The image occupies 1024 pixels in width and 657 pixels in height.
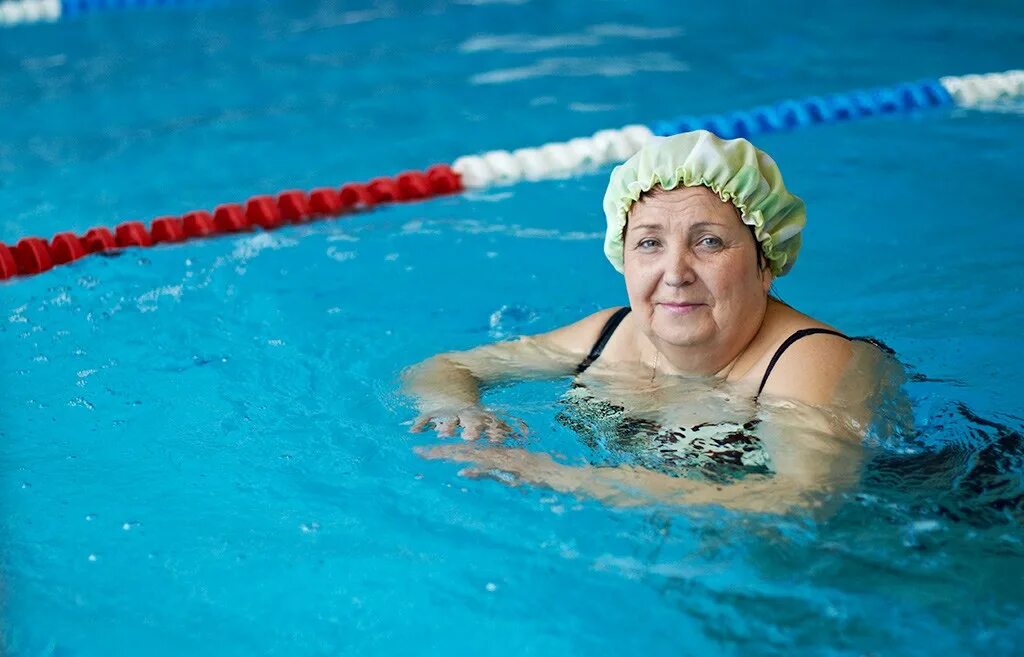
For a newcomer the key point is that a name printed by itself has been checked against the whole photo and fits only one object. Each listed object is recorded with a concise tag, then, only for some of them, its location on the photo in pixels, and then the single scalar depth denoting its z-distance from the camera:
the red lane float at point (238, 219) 5.74
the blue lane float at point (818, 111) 7.39
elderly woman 3.30
